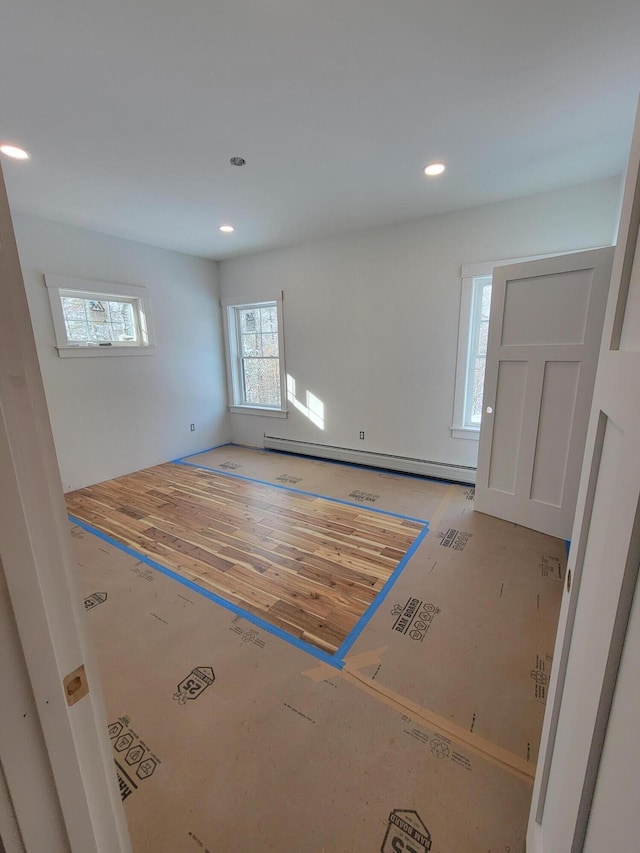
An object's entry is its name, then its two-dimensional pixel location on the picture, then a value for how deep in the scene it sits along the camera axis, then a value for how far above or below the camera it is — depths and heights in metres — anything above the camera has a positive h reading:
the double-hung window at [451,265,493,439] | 3.30 -0.02
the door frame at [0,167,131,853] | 0.39 -0.32
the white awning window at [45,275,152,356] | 3.42 +0.41
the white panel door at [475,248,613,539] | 2.28 -0.26
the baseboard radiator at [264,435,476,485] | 3.65 -1.28
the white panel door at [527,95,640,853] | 0.43 -0.43
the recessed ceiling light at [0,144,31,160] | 2.08 +1.24
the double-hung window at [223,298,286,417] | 4.78 -0.07
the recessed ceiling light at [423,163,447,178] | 2.41 +1.25
